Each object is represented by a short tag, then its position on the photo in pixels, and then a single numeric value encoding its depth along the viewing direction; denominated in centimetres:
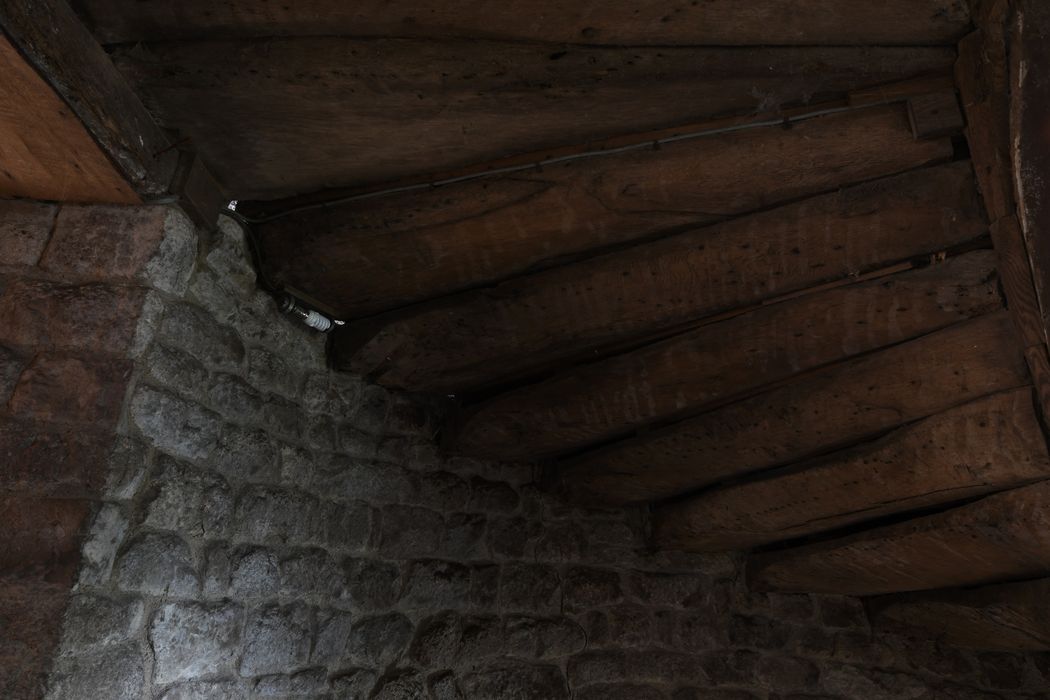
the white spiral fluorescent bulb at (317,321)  240
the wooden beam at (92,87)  157
